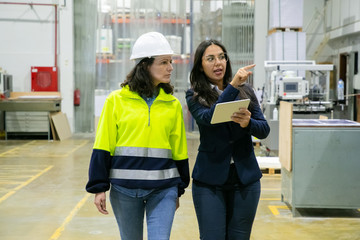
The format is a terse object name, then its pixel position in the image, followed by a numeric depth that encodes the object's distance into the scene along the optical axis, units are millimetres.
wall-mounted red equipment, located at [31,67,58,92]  10891
